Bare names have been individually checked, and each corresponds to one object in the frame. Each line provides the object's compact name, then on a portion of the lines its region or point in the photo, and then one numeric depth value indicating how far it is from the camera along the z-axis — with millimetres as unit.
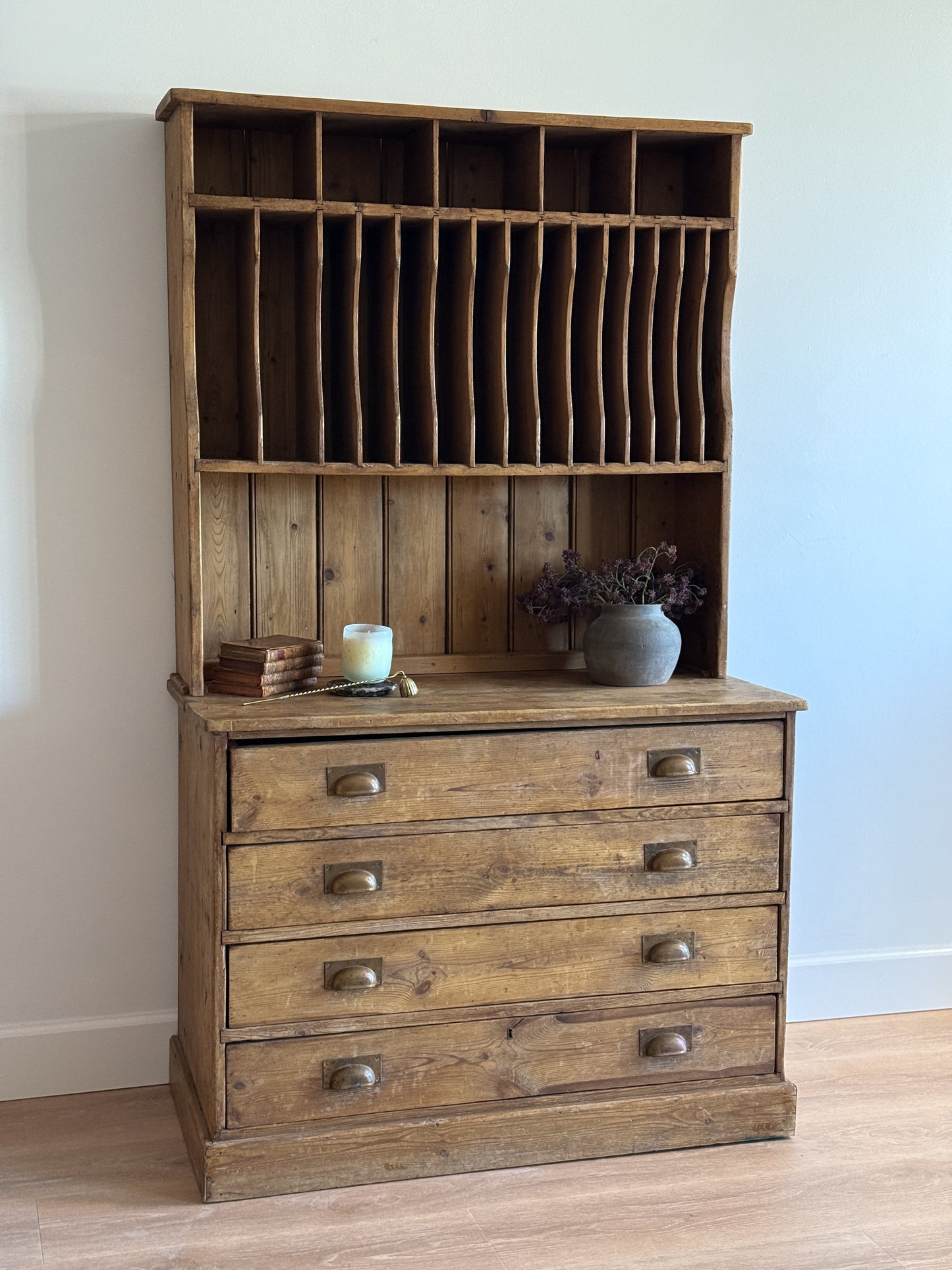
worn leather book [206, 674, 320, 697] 2469
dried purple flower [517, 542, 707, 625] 2689
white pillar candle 2533
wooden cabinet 2348
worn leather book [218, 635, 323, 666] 2465
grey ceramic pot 2617
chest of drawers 2322
